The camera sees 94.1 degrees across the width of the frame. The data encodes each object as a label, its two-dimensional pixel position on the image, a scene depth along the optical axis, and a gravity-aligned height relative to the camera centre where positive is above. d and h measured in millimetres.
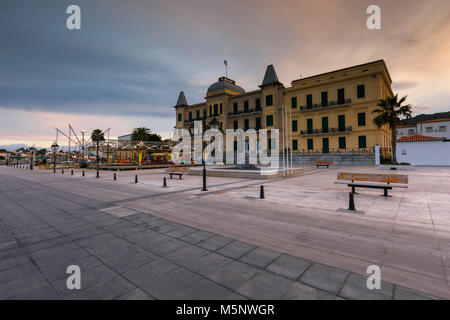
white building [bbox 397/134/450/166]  25641 +669
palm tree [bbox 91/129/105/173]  64206 +9318
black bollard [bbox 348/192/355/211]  6763 -1553
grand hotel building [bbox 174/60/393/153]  29094 +8493
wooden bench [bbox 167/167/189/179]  17041 -926
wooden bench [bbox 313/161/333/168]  25727 -667
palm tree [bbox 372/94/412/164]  21547 +4592
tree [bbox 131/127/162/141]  62762 +8252
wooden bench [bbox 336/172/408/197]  8797 -984
